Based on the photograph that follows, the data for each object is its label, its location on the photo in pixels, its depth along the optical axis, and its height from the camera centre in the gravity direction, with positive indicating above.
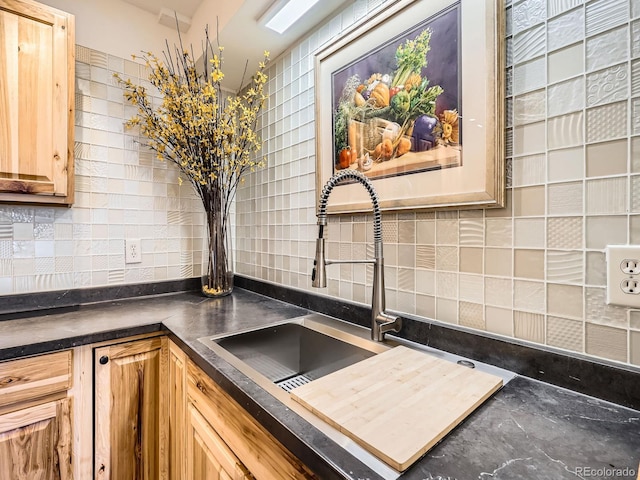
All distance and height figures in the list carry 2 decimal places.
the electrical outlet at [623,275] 0.60 -0.07
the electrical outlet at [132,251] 1.60 -0.06
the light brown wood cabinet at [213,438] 0.62 -0.47
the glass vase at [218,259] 1.59 -0.10
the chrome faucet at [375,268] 0.94 -0.09
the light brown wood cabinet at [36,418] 0.95 -0.55
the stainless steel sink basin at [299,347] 1.02 -0.37
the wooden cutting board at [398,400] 0.49 -0.30
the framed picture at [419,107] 0.80 +0.39
